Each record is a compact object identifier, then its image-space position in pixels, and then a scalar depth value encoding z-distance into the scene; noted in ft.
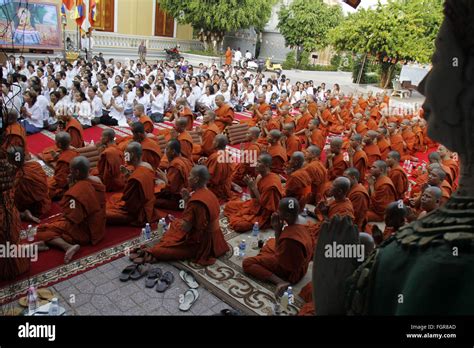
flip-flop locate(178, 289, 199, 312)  15.65
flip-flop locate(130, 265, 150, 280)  17.37
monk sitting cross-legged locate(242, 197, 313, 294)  16.79
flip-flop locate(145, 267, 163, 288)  16.96
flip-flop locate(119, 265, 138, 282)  17.13
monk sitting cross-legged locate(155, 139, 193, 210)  24.39
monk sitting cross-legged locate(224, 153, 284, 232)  22.67
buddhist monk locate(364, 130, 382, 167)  32.01
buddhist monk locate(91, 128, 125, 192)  25.77
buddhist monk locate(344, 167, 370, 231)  21.43
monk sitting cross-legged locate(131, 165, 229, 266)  18.54
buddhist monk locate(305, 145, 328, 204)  25.60
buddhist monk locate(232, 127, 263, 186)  29.30
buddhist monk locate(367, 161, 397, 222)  24.58
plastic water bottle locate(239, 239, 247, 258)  20.15
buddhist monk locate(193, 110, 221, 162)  32.45
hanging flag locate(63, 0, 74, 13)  61.87
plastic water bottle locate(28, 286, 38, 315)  14.30
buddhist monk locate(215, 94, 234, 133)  40.14
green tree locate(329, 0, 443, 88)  67.05
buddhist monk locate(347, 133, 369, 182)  29.01
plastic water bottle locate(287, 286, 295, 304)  16.25
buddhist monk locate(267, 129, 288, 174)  29.30
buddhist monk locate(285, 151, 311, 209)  24.08
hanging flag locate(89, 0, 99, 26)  69.22
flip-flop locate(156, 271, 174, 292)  16.76
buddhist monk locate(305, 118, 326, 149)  36.35
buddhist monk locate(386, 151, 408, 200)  26.18
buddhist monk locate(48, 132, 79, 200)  24.07
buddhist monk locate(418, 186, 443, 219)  17.67
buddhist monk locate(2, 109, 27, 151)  23.11
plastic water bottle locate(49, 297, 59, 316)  13.87
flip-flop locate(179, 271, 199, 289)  17.24
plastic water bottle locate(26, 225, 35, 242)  19.40
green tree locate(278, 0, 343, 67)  104.88
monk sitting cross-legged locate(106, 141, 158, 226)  21.71
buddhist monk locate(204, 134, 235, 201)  26.30
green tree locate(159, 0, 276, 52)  93.97
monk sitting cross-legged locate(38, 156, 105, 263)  18.44
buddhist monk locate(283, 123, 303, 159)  33.91
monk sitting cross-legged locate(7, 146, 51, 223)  21.35
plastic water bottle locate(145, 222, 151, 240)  21.02
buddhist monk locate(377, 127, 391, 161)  34.45
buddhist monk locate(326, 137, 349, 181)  29.55
